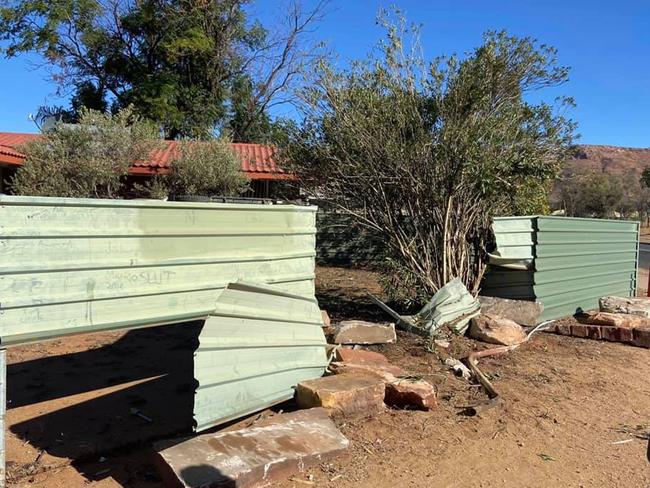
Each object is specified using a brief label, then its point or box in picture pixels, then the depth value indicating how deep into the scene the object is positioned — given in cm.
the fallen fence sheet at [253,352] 376
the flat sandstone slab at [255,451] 319
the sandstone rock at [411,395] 457
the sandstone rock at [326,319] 668
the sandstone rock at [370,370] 483
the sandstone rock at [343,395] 425
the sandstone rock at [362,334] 615
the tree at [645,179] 5238
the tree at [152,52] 2225
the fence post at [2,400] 310
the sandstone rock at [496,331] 669
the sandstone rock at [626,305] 850
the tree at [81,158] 1164
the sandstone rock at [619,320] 781
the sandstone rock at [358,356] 525
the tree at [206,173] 1422
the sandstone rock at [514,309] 759
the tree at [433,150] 716
